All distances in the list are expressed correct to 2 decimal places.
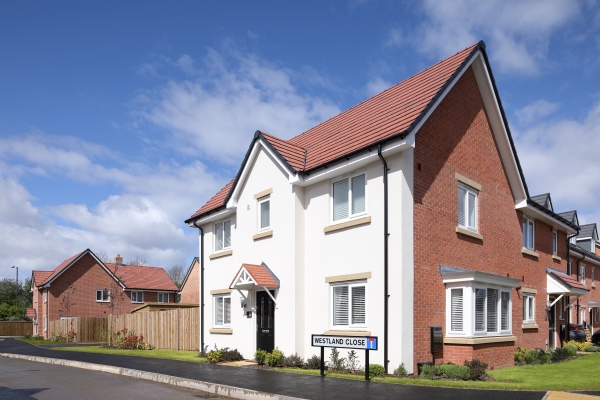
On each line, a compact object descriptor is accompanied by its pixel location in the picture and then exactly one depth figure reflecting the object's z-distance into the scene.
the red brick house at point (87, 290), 49.31
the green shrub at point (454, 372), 13.21
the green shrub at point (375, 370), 13.39
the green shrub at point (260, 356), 16.72
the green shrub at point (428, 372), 13.16
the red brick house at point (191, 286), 50.53
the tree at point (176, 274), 101.69
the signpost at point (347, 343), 12.42
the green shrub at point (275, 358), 16.21
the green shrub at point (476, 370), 13.23
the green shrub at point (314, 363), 15.38
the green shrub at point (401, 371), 13.43
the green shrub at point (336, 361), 14.78
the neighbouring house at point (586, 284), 30.02
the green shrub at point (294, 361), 15.93
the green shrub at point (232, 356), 18.48
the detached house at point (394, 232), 14.38
